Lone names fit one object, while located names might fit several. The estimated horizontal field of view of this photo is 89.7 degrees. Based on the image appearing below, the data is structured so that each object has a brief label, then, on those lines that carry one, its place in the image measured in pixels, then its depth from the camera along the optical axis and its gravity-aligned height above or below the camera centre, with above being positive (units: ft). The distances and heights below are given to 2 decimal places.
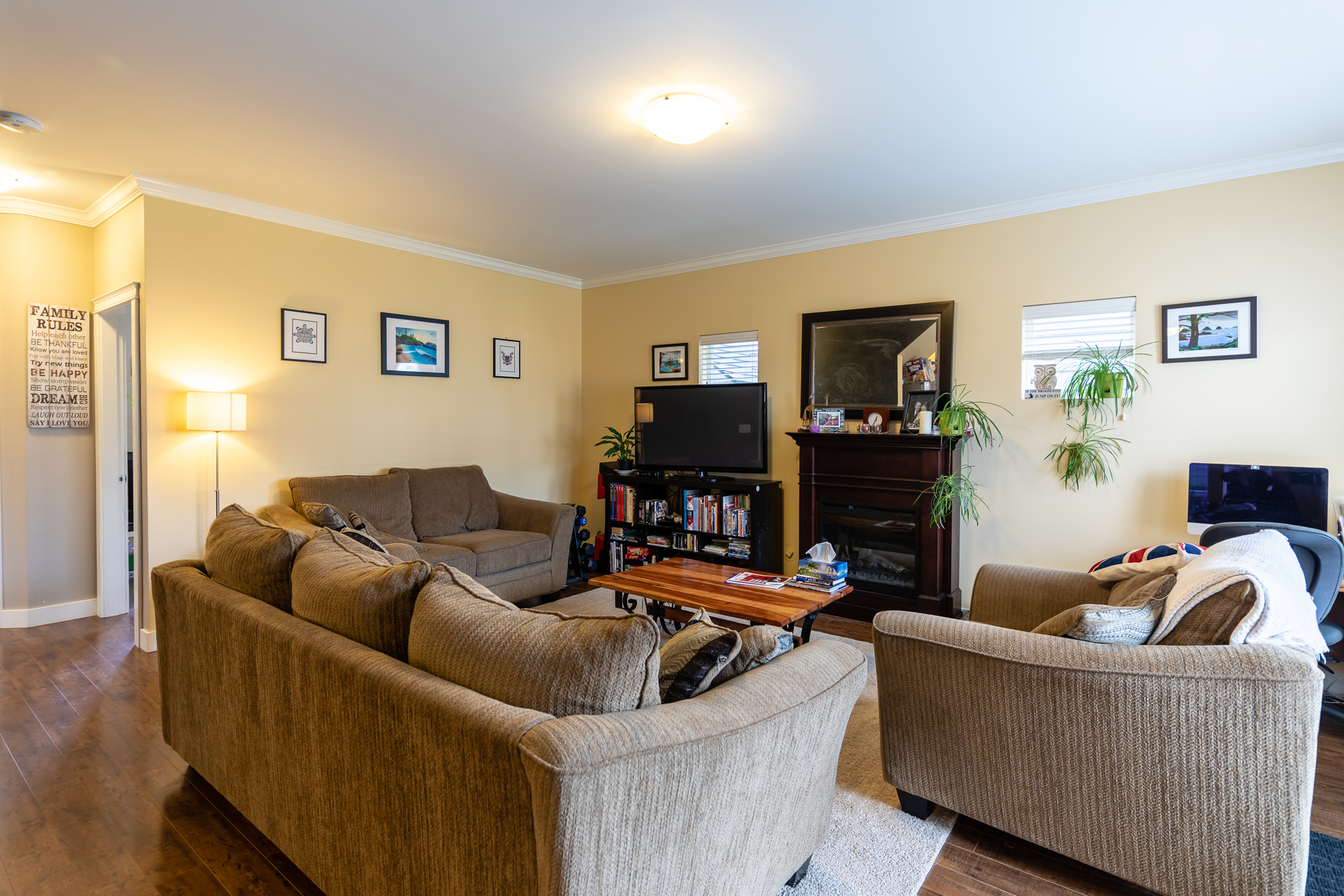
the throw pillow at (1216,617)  5.40 -1.47
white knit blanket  5.31 -1.31
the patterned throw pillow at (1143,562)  7.54 -1.59
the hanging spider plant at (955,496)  13.22 -1.20
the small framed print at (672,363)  17.98 +1.94
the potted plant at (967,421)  13.19 +0.31
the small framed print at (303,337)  13.85 +2.01
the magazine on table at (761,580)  11.03 -2.43
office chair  7.97 -1.46
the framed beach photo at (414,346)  15.60 +2.07
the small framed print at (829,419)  14.84 +0.36
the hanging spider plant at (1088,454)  12.41 -0.32
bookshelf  15.67 -2.09
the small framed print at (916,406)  14.01 +0.63
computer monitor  10.27 -0.90
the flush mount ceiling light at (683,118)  8.79 +4.23
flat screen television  16.21 +0.11
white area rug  6.02 -3.97
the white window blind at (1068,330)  12.30 +2.01
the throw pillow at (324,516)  11.16 -1.41
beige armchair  5.08 -2.56
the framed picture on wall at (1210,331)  11.16 +1.81
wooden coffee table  9.59 -2.47
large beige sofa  3.64 -2.20
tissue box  11.03 -2.21
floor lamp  11.93 +0.36
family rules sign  13.28 +1.31
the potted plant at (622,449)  18.07 -0.39
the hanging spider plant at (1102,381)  12.08 +1.00
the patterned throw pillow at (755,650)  5.15 -1.67
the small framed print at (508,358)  17.92 +2.02
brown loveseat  13.50 -1.97
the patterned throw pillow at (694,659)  4.69 -1.63
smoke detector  9.46 +4.38
